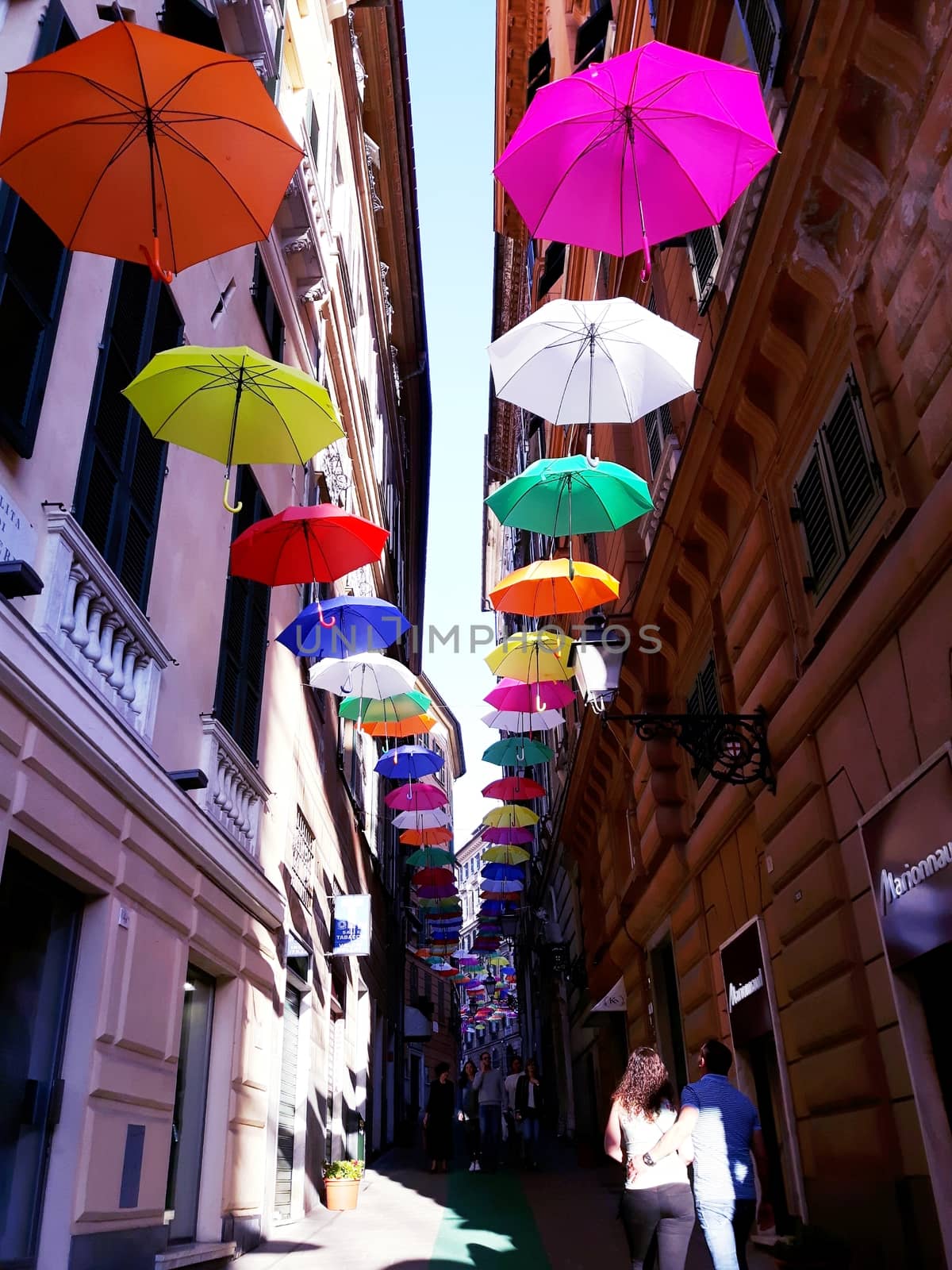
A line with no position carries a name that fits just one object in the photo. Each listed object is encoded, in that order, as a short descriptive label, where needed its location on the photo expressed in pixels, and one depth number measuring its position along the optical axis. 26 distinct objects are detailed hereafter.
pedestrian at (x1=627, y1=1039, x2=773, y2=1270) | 5.43
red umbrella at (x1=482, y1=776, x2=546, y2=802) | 22.61
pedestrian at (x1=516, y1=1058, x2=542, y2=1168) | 16.97
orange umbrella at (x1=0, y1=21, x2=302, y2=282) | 5.44
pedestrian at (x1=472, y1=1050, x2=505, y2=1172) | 16.91
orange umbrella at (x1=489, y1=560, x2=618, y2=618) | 11.25
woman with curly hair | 5.37
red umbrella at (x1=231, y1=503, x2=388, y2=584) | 9.11
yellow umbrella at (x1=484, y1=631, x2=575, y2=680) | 14.06
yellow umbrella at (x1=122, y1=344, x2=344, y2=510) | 7.08
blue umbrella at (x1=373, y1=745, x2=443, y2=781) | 20.02
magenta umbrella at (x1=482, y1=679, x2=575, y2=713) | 14.85
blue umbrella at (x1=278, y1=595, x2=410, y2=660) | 10.90
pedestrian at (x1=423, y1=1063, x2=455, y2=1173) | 16.61
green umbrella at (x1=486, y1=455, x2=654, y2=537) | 9.71
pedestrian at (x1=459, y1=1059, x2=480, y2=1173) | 16.77
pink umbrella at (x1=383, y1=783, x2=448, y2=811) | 21.77
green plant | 12.02
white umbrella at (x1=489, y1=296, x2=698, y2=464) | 8.12
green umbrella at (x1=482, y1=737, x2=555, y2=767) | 20.75
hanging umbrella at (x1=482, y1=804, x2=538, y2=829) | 24.31
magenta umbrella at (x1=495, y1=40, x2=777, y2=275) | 6.23
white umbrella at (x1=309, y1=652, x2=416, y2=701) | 12.62
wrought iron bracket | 7.87
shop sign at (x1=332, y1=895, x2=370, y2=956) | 15.16
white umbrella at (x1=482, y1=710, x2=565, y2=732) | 17.91
